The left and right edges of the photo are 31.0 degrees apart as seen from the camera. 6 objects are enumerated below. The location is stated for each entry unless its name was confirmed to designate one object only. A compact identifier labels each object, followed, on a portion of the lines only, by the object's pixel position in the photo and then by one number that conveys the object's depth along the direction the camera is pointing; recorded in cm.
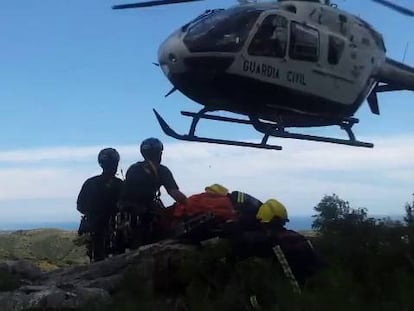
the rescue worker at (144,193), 998
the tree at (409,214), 1055
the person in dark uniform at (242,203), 852
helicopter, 1388
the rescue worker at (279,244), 759
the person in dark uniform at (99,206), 1046
